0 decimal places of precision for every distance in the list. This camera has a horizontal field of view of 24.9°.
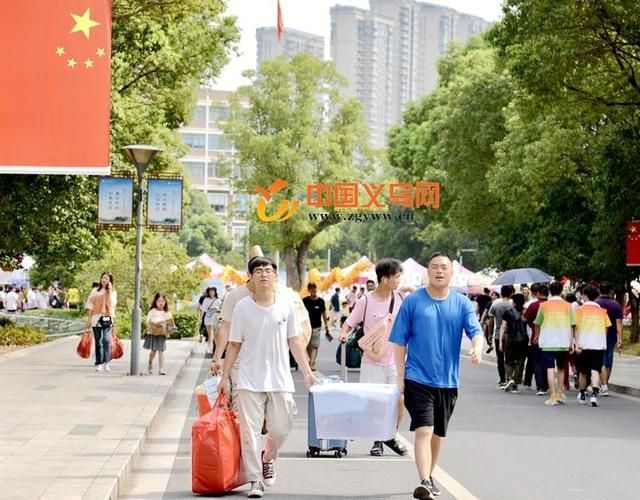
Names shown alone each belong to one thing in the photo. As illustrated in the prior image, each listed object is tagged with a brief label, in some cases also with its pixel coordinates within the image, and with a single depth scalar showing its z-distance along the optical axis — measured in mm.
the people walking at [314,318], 27938
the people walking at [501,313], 24156
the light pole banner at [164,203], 25891
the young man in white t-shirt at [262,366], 11031
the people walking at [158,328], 25391
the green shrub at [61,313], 57391
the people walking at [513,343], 23844
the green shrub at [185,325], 46656
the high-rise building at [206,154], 180875
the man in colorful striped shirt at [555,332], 21531
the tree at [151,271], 48812
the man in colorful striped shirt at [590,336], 21750
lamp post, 24844
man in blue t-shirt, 10625
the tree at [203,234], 152875
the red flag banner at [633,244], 33312
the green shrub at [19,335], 34906
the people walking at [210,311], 34625
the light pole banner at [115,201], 26203
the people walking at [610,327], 23016
